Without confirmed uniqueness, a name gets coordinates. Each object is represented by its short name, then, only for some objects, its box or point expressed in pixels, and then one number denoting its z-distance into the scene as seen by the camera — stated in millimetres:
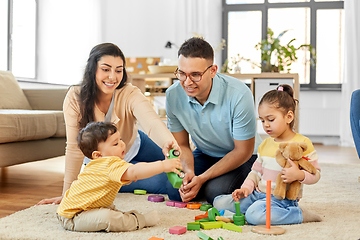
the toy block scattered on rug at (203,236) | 2564
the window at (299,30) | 7590
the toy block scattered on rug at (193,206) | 3053
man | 2992
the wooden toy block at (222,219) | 2805
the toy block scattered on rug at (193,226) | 2714
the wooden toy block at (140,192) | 3385
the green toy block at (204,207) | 3013
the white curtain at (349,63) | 7121
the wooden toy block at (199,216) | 2839
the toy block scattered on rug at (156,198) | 3204
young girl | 2753
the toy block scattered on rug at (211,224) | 2722
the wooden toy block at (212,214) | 2811
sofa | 3456
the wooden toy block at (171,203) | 3109
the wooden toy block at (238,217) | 2775
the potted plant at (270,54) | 6166
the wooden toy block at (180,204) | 3086
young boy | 2684
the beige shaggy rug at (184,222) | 2642
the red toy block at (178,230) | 2660
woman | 2981
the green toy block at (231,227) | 2686
